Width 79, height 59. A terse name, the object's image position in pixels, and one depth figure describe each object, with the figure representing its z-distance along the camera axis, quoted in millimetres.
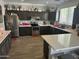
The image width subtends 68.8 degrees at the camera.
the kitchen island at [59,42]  1271
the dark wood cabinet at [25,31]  4168
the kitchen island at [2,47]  1582
